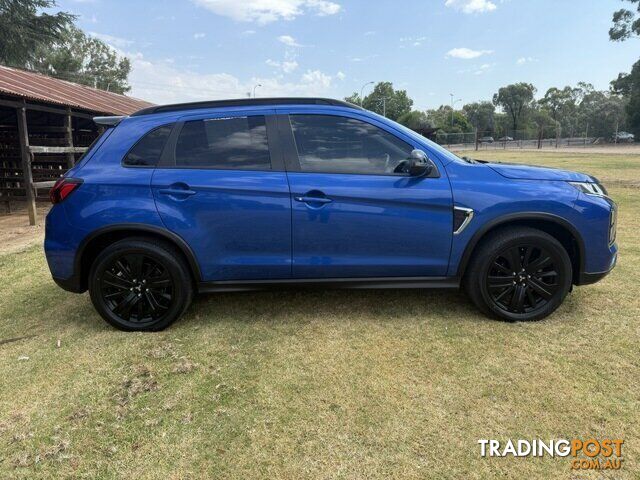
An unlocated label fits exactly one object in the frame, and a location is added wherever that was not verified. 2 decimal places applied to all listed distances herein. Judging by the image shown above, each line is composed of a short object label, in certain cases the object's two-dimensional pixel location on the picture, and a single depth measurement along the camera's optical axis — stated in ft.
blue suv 10.85
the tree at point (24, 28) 83.97
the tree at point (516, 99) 288.10
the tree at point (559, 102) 311.47
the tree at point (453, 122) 262.06
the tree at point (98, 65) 203.31
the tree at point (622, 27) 90.51
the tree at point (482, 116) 290.97
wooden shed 29.96
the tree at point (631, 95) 130.62
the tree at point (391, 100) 280.31
